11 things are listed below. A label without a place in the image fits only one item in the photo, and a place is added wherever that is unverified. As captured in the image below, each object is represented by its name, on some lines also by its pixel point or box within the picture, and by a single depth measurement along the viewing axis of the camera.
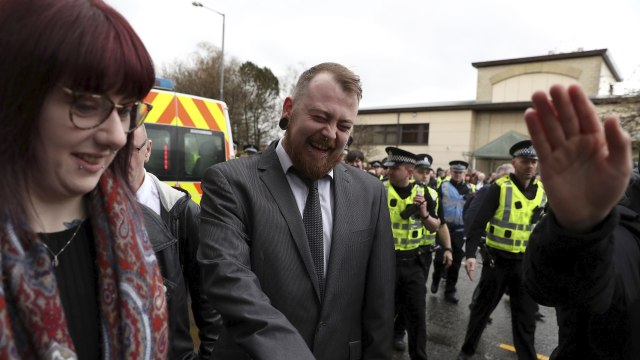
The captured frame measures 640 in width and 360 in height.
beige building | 23.48
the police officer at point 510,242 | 3.64
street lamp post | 15.85
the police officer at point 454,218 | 5.82
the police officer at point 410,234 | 3.77
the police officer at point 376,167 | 12.09
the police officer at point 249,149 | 10.97
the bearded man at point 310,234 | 1.52
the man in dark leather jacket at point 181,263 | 1.57
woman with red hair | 0.84
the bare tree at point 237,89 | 23.28
